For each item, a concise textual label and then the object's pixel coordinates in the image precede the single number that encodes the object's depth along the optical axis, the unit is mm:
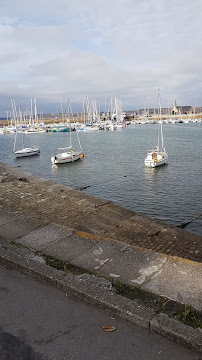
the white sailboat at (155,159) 30875
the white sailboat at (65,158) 35406
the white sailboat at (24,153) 43362
